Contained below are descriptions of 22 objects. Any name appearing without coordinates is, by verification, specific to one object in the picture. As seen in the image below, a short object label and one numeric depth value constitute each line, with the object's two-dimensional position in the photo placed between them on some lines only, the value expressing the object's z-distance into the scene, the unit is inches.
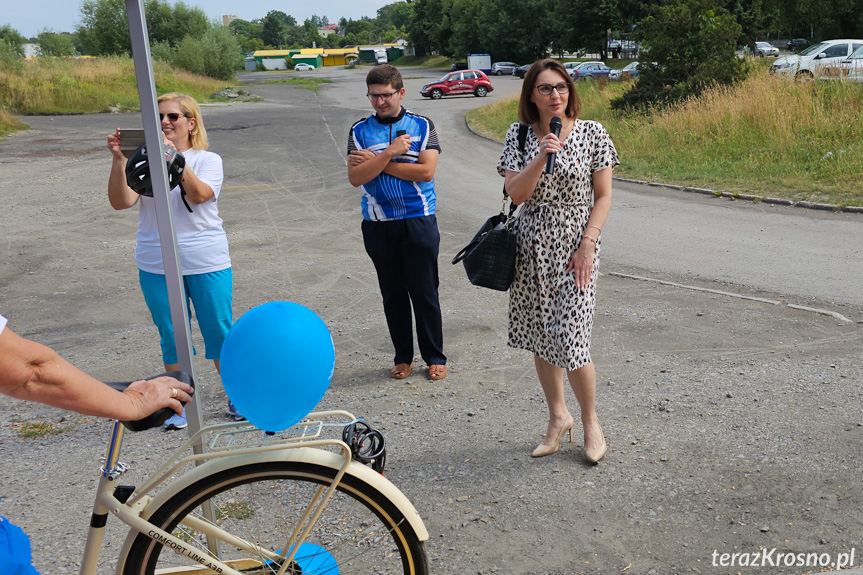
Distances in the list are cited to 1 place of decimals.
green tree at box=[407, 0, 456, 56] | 3607.3
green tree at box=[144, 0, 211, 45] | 2578.7
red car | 1547.7
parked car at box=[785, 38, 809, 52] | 2224.4
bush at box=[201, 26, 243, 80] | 2191.2
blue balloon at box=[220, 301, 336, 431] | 88.7
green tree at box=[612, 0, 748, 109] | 679.7
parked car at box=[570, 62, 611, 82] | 1743.4
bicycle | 90.1
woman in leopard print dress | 149.6
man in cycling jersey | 189.8
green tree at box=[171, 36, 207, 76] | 2138.3
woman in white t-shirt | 171.2
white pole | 98.3
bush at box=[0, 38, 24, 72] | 1326.3
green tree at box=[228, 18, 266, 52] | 6304.1
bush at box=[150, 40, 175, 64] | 2097.4
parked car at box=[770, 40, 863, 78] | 1175.6
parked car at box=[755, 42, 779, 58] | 1865.9
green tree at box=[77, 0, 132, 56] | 2340.1
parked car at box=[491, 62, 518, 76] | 2460.6
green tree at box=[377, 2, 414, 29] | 7027.6
